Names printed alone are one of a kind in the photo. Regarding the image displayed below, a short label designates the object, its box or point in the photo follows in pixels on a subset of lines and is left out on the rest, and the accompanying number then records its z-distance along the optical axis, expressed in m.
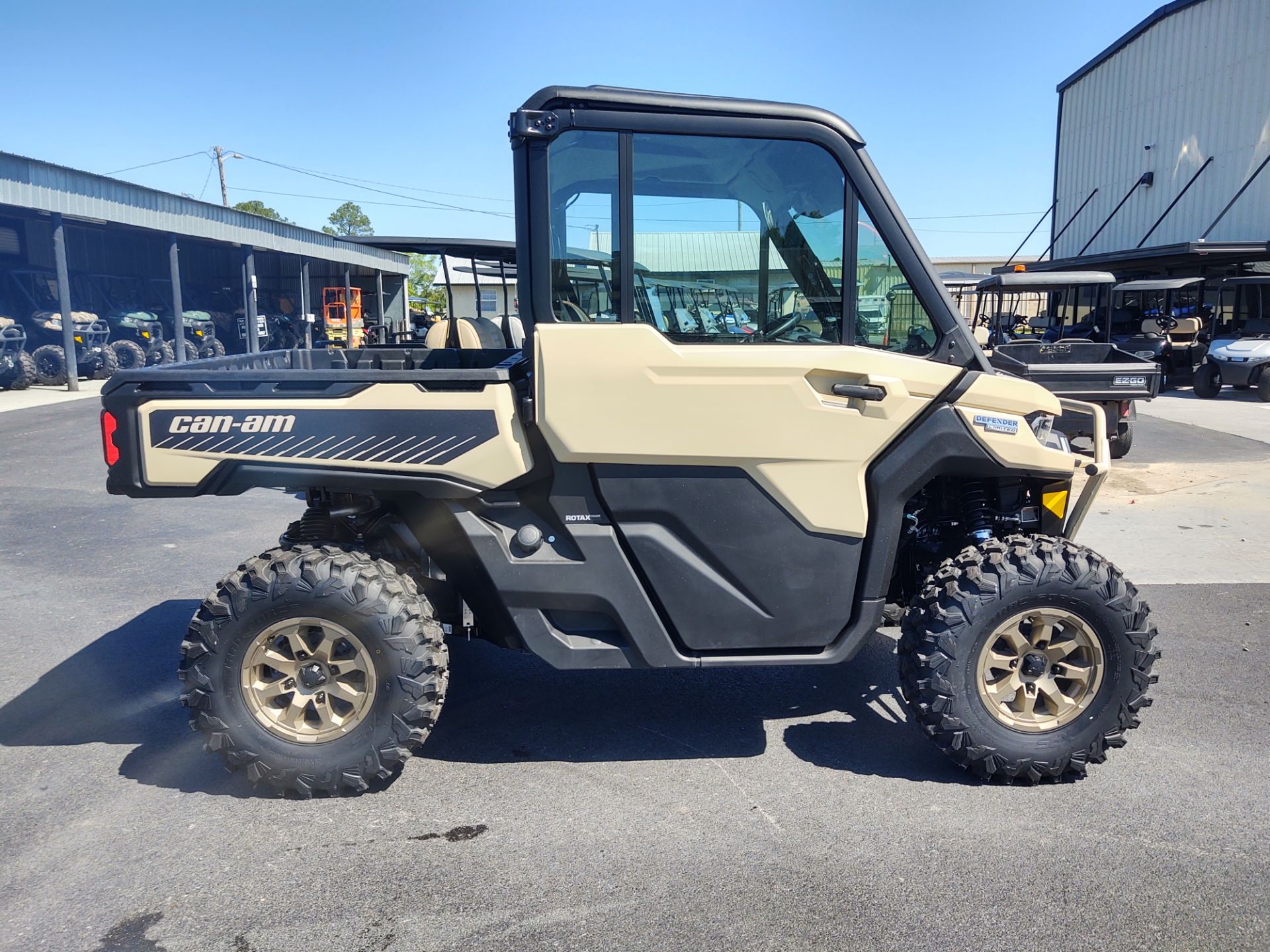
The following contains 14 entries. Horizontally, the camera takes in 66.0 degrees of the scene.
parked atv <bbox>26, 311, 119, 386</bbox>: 19.50
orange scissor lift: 30.94
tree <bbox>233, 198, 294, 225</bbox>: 68.69
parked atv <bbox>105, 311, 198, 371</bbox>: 22.58
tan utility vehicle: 3.47
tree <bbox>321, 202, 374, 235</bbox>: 70.69
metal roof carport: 18.70
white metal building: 24.64
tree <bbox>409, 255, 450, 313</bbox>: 47.16
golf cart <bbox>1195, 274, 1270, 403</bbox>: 18.44
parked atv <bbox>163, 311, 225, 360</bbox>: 24.53
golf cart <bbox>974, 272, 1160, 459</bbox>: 10.92
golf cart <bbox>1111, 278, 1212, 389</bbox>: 19.88
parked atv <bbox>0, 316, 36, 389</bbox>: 18.67
